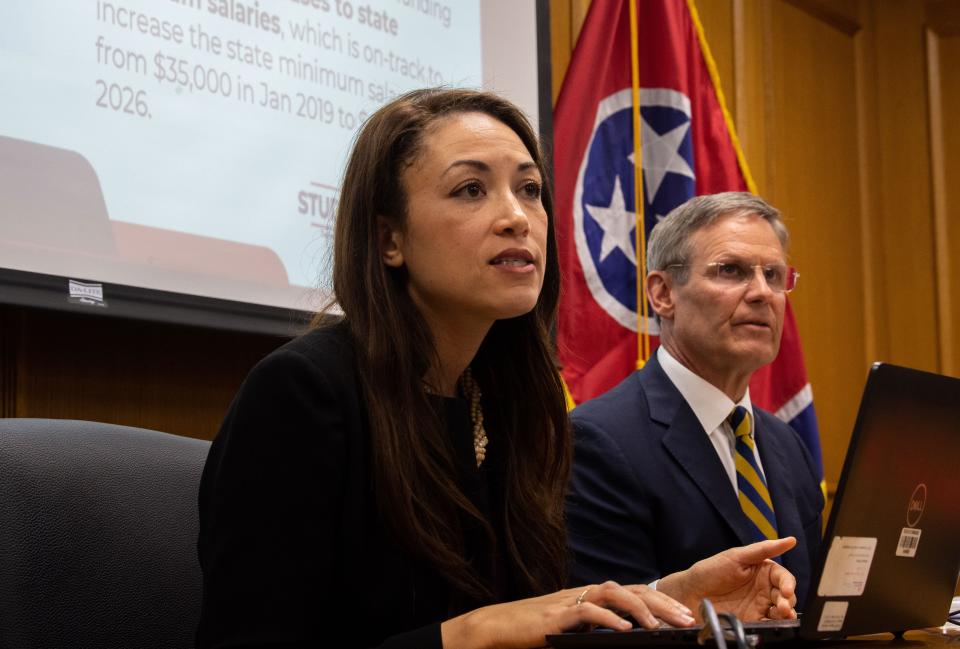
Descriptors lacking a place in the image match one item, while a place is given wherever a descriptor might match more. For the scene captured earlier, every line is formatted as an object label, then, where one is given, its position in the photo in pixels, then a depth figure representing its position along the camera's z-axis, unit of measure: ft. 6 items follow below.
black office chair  4.30
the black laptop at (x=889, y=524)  3.78
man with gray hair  7.14
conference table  3.47
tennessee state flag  10.97
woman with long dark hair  4.27
